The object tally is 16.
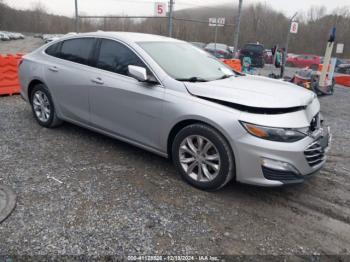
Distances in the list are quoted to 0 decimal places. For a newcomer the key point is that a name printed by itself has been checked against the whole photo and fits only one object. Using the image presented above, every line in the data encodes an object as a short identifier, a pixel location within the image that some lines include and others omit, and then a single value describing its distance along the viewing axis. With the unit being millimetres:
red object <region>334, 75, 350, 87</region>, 14359
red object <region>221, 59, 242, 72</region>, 10991
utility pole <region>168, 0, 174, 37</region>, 8758
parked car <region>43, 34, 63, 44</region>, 35469
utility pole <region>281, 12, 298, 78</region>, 12431
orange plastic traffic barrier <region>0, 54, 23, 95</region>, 7160
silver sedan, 2971
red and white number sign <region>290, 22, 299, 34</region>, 14369
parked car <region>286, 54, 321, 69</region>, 26658
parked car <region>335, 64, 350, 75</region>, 22439
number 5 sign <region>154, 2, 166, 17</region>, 9635
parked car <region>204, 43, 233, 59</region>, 22358
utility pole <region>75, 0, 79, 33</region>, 10965
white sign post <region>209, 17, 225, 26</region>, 10984
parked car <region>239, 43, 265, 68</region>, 20156
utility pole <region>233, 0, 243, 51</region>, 10577
